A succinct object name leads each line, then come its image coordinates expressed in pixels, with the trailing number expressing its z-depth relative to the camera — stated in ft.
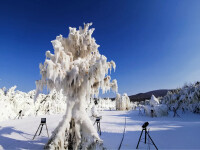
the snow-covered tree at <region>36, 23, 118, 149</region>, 16.84
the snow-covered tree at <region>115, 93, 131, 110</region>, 117.80
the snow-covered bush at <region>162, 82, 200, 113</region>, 66.28
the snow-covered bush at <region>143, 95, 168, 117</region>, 62.75
